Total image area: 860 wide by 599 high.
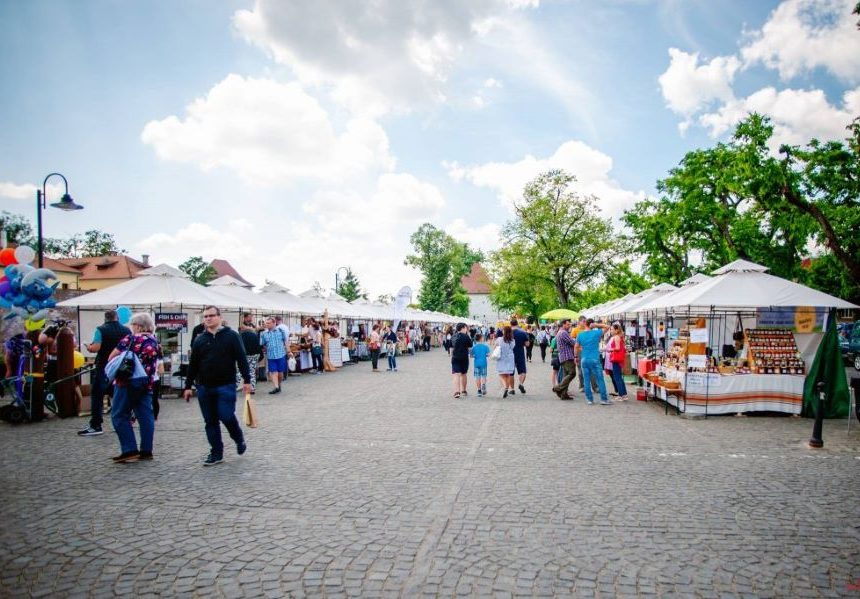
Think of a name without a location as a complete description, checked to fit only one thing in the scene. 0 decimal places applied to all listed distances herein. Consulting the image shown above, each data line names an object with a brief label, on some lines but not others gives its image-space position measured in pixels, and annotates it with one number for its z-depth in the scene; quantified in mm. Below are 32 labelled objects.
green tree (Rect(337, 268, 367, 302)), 52062
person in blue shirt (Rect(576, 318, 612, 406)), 11734
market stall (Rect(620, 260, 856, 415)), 10195
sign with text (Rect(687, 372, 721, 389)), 10203
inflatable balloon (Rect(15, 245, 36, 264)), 10312
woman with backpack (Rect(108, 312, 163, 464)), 6422
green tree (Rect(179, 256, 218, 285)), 66750
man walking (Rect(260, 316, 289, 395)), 14062
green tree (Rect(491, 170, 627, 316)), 44281
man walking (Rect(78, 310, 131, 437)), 8039
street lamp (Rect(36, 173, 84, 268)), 14398
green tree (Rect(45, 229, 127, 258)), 78625
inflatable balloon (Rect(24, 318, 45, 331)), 9938
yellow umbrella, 25809
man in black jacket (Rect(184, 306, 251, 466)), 6312
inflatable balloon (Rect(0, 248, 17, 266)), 10641
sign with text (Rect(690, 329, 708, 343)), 10406
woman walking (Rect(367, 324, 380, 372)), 20109
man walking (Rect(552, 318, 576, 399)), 12367
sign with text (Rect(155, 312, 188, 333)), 13328
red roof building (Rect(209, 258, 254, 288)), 96875
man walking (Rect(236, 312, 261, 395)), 13703
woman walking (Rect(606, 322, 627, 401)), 12203
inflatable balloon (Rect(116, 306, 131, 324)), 12248
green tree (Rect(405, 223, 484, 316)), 79500
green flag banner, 9844
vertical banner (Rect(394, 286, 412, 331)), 25266
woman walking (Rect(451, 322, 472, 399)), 12680
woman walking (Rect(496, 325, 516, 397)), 12734
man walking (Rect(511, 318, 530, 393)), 13383
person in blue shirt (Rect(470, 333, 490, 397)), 13234
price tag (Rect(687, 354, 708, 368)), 10188
